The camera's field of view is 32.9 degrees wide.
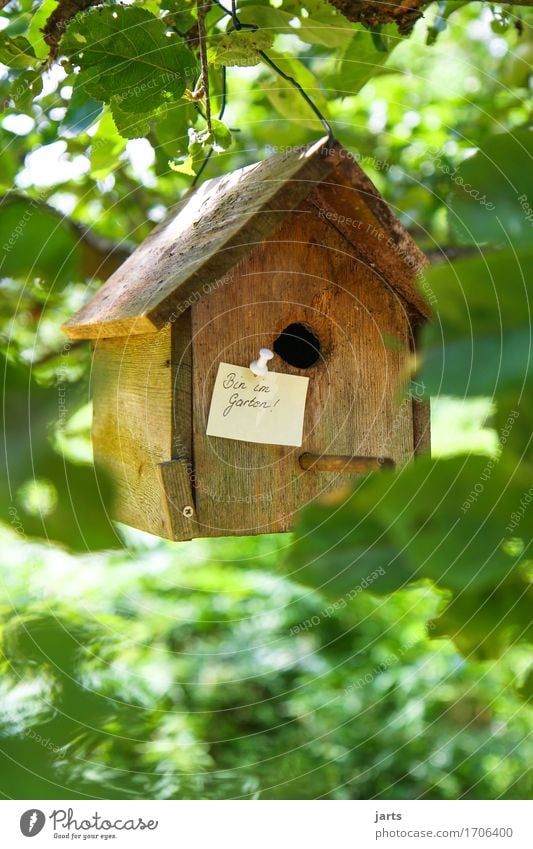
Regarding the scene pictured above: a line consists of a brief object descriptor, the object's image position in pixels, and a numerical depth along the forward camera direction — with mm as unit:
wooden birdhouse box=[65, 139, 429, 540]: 1122
